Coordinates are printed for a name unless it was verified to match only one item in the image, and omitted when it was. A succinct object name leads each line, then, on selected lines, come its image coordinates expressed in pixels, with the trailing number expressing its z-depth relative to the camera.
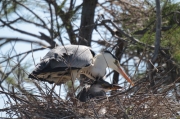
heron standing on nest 14.43
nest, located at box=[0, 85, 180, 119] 13.19
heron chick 14.73
